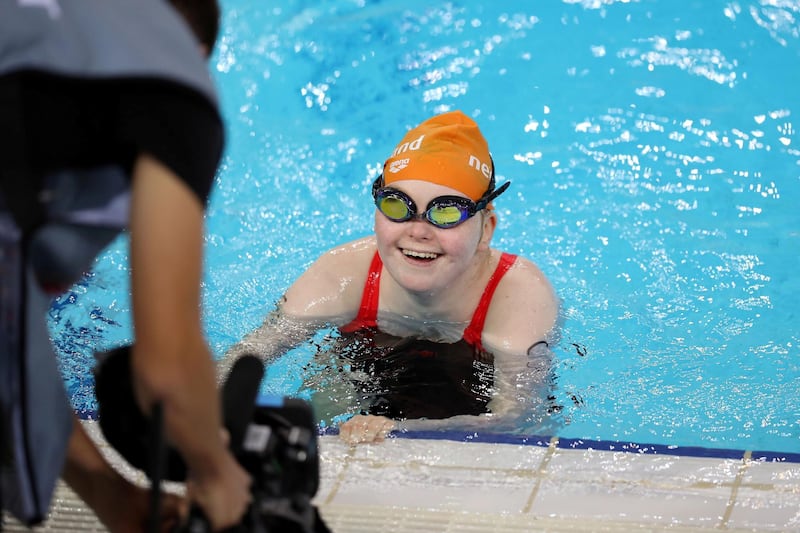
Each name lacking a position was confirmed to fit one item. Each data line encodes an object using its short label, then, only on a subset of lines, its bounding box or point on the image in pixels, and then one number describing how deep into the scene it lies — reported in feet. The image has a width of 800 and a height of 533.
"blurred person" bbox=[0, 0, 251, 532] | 14.28
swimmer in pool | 21.36
